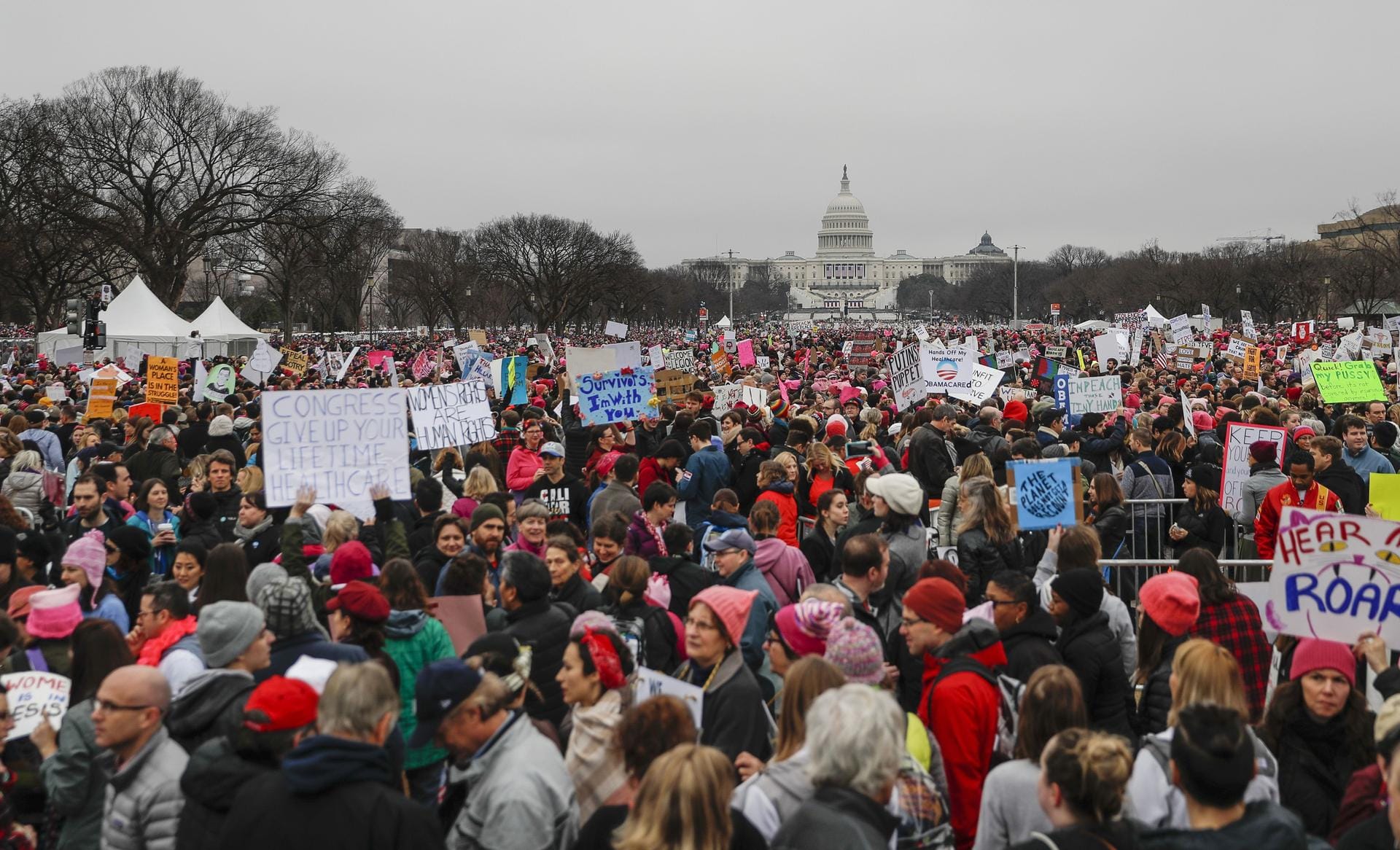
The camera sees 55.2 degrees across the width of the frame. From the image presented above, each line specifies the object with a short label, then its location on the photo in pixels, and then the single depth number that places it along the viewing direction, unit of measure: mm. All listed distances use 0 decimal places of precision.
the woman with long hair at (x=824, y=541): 8164
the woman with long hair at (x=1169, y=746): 4246
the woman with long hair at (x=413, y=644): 5281
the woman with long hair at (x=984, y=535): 7578
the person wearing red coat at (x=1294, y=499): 8602
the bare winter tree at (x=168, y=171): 48250
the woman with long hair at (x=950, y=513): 8914
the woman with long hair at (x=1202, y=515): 9156
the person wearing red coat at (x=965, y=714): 4797
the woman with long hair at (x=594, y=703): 4406
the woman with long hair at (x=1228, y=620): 6023
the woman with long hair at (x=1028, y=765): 4246
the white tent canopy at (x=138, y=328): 35812
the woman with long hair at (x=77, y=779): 4562
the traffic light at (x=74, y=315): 38938
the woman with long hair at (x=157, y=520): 8375
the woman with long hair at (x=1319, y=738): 4680
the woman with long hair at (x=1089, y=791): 3689
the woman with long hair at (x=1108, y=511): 8773
